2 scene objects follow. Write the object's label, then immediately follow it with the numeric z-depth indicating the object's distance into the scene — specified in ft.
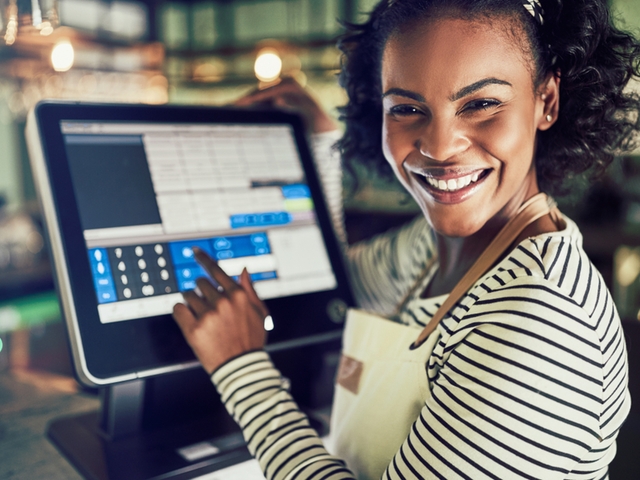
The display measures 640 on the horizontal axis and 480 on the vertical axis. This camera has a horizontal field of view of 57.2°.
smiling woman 1.85
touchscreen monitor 2.57
